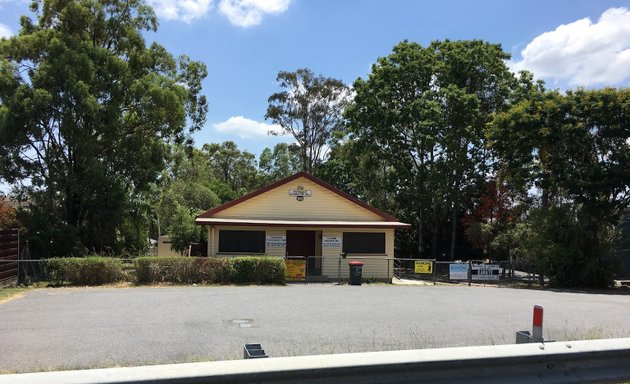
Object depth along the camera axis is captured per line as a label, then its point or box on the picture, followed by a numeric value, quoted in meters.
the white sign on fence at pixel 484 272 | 23.94
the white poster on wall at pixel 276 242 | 24.52
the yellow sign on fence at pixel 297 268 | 22.14
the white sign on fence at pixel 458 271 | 23.78
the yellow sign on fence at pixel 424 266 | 24.12
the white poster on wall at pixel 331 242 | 24.97
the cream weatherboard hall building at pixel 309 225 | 24.23
